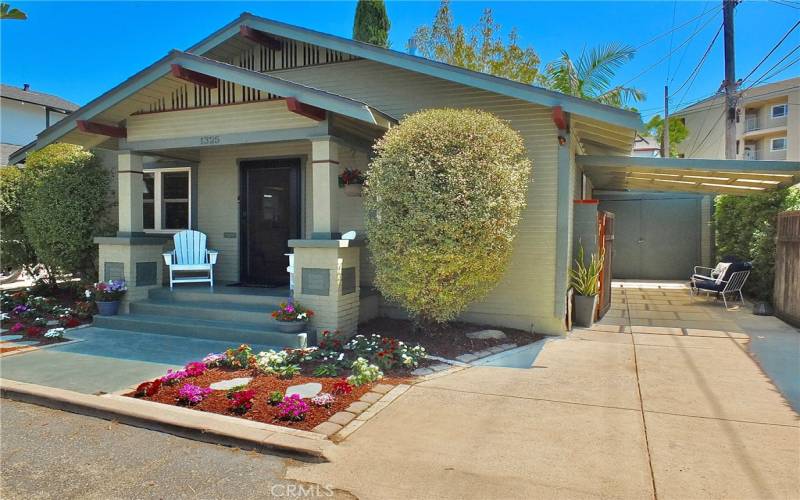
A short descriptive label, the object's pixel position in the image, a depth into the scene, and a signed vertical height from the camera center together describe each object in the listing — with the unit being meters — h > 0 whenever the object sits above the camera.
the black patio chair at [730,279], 9.61 -0.85
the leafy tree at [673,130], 29.36 +6.35
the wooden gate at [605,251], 8.41 -0.28
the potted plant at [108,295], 7.49 -0.95
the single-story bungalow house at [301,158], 6.62 +1.28
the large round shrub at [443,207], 5.70 +0.32
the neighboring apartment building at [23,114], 19.06 +4.79
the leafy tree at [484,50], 14.85 +5.67
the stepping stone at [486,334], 6.74 -1.37
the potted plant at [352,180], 7.70 +0.84
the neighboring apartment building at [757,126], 30.05 +7.17
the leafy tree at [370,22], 13.62 +5.89
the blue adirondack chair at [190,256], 8.22 -0.40
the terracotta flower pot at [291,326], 6.26 -1.17
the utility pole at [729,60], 11.65 +4.18
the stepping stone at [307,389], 4.57 -1.47
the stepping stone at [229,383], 4.74 -1.47
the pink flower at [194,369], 5.06 -1.41
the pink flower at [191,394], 4.34 -1.43
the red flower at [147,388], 4.54 -1.44
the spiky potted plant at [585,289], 7.71 -0.84
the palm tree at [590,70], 12.20 +4.18
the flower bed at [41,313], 6.86 -1.30
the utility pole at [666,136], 21.08 +4.31
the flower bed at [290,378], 4.16 -1.44
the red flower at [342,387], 4.55 -1.42
